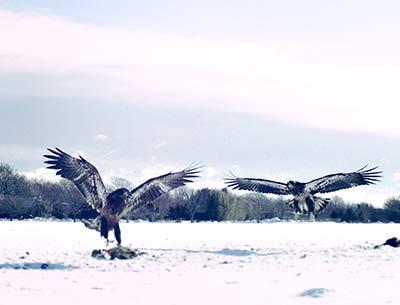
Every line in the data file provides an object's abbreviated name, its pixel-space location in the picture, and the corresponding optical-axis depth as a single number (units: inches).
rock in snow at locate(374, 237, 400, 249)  1031.6
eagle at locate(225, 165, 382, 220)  1103.6
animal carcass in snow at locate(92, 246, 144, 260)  847.7
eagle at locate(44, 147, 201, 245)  898.7
